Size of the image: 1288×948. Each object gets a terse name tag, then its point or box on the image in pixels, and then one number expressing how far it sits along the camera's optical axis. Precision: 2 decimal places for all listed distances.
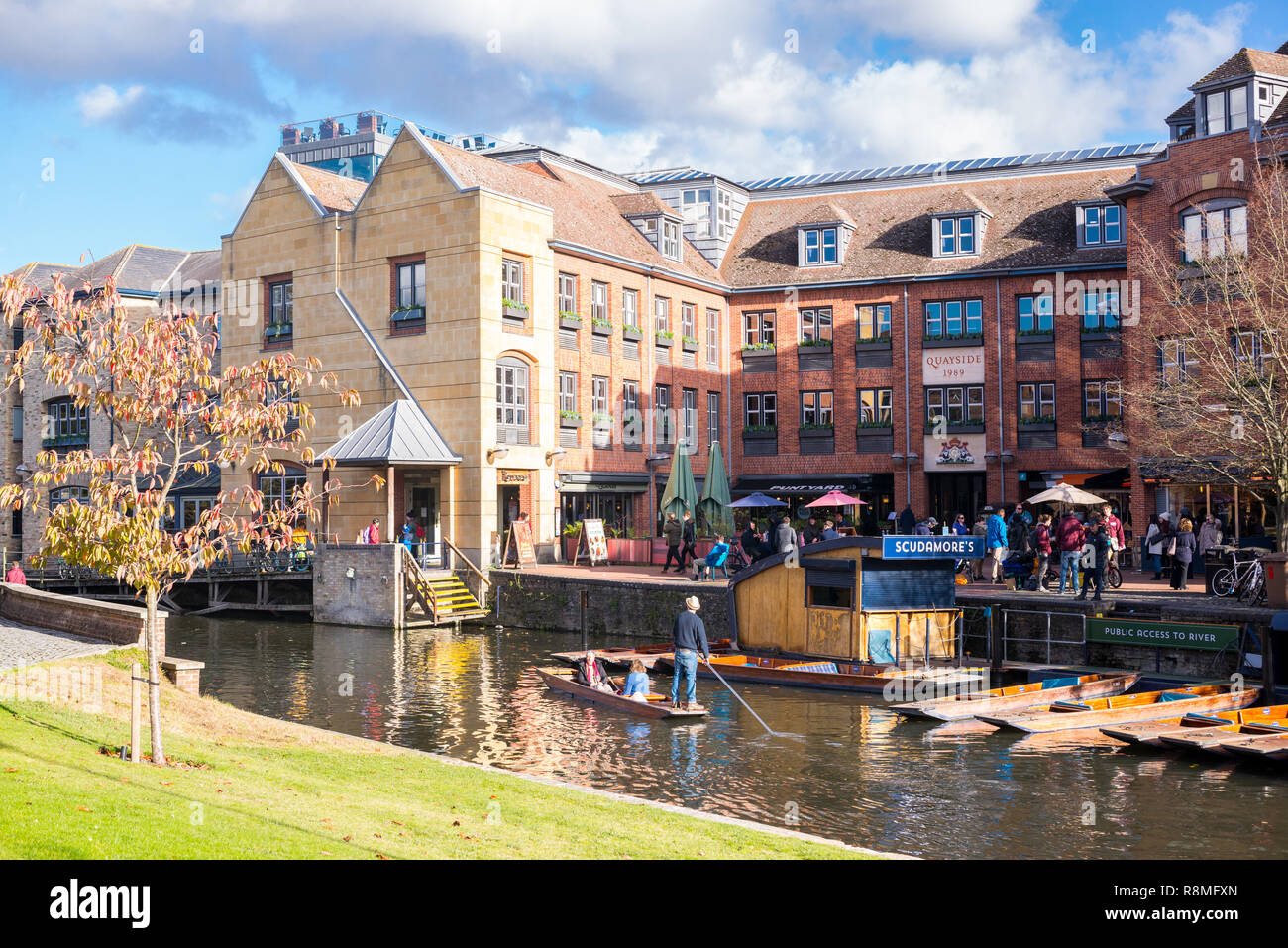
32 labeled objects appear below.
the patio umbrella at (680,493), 36.12
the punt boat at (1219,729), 16.62
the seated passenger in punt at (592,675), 21.92
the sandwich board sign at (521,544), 36.97
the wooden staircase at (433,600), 34.16
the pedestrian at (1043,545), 27.19
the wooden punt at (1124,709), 18.34
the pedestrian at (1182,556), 26.11
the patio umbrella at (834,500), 36.98
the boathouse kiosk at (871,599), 23.67
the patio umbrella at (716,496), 36.25
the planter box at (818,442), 45.72
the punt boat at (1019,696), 19.41
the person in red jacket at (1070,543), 26.45
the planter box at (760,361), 47.16
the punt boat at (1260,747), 15.74
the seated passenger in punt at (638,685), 20.52
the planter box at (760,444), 46.97
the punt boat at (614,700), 19.70
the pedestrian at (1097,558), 25.25
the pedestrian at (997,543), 29.48
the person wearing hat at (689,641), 19.28
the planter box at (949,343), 43.91
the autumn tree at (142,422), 11.93
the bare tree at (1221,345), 28.53
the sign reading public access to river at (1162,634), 22.64
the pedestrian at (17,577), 30.92
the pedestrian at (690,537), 34.50
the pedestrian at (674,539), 35.28
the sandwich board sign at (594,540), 37.31
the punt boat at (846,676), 21.89
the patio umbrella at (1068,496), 30.36
